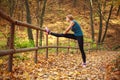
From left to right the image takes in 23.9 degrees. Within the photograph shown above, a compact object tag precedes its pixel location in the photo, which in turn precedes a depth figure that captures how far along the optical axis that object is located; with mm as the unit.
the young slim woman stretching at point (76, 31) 9797
